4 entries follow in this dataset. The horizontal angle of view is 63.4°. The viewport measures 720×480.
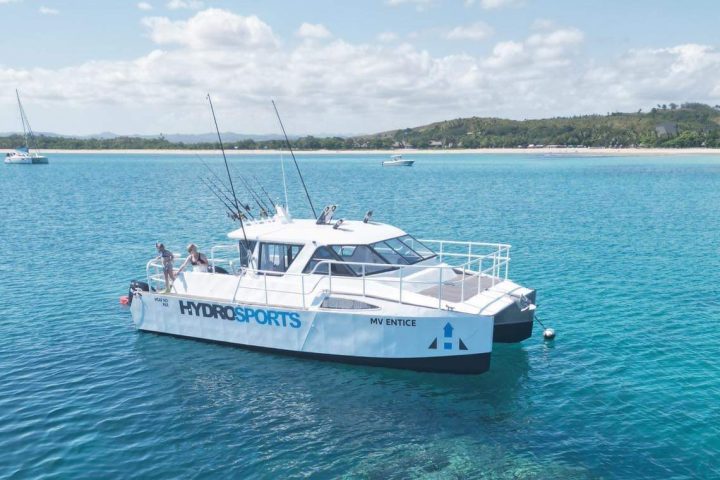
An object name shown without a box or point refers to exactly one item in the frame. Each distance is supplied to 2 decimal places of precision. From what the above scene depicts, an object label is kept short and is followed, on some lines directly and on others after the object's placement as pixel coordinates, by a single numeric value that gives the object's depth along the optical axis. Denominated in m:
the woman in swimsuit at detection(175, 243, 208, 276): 18.20
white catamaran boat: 15.07
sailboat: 153.25
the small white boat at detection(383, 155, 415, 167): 145.45
